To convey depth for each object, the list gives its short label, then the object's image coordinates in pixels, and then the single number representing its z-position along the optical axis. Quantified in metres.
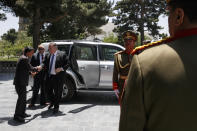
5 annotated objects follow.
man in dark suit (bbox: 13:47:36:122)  6.00
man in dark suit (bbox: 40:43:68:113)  6.85
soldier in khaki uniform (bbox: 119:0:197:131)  1.11
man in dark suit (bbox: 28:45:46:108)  7.65
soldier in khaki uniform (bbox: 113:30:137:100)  3.93
